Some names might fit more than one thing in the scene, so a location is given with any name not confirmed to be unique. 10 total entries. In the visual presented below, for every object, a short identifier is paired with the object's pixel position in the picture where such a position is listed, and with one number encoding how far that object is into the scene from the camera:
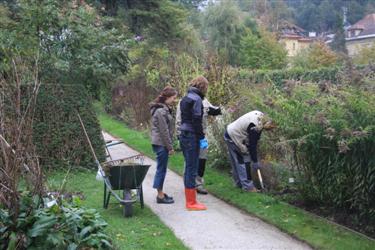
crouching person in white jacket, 8.75
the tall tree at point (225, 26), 50.28
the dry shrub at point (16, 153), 5.13
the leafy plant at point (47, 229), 5.11
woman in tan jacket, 8.44
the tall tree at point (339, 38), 79.44
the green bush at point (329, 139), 6.71
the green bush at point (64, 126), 11.23
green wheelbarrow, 7.61
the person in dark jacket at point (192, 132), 8.05
